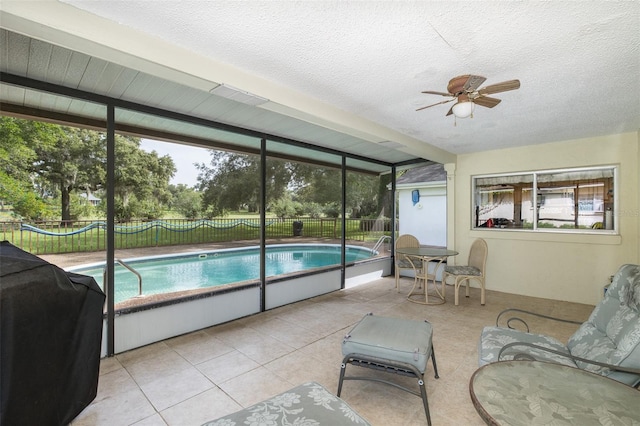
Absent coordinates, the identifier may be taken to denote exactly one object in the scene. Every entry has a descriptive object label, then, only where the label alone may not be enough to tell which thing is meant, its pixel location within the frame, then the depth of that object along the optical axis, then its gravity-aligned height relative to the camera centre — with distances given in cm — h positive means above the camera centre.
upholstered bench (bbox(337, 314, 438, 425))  202 -103
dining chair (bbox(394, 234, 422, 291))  513 -94
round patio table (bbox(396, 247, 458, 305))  461 -92
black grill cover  150 -77
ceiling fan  221 +102
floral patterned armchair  162 -90
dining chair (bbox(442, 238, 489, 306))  445 -94
